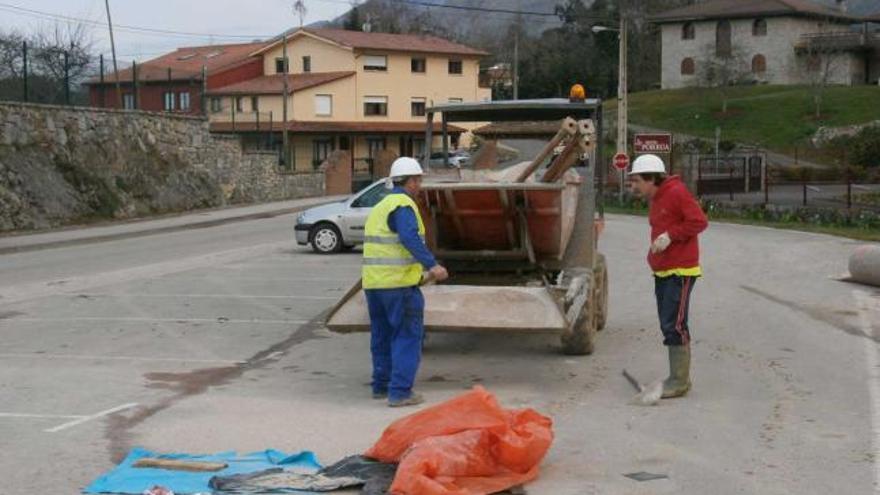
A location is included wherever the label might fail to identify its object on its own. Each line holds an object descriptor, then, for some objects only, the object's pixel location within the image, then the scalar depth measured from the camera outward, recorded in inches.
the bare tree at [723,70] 3231.8
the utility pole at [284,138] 2476.0
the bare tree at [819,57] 3275.1
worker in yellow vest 356.8
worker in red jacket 361.1
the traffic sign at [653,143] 1480.6
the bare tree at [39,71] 1347.2
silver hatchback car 946.7
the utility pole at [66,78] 1378.0
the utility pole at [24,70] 1307.8
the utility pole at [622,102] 1583.4
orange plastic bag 259.3
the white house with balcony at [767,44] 3341.5
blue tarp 265.7
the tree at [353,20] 4057.6
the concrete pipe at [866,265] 671.1
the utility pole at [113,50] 1936.1
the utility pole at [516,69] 2950.8
